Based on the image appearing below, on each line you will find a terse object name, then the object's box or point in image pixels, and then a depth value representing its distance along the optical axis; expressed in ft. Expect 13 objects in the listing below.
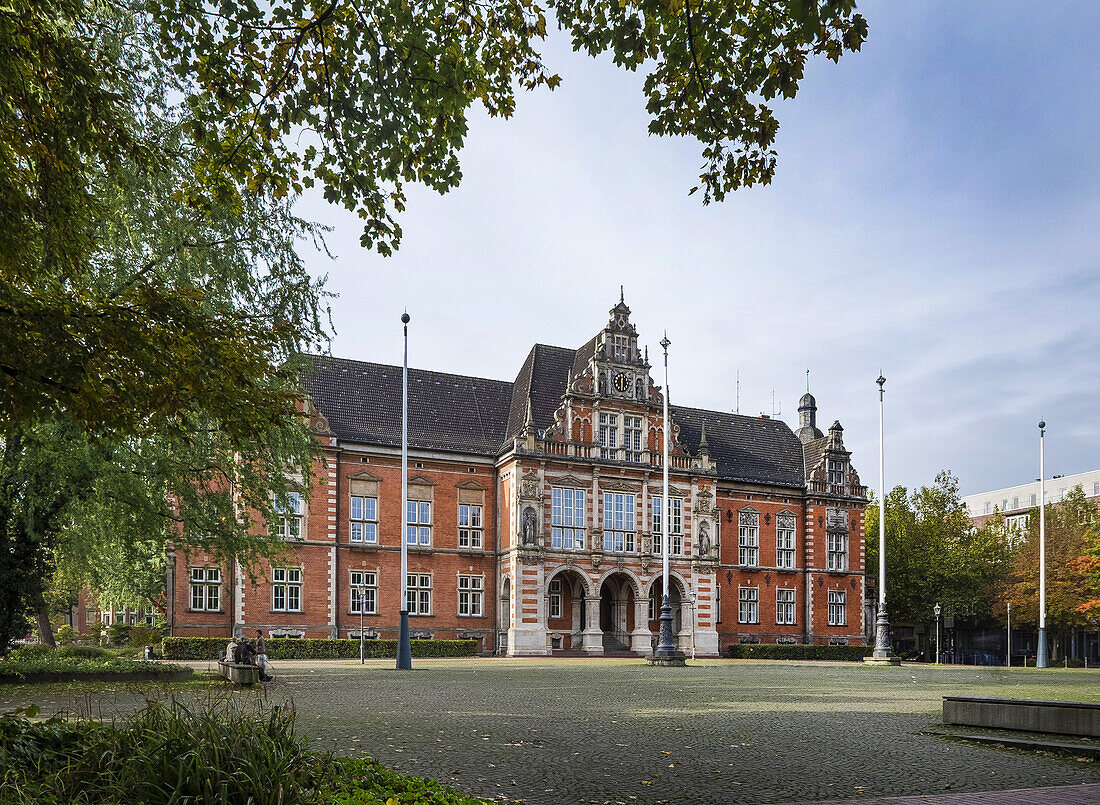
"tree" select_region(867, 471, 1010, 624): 202.18
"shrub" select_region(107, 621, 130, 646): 182.19
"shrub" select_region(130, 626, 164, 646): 144.52
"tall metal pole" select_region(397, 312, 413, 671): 97.35
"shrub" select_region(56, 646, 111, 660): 94.04
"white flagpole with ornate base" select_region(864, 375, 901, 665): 138.41
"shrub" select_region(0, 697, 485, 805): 18.37
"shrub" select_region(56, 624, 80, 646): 194.90
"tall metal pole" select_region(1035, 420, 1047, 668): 151.33
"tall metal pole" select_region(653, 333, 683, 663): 113.29
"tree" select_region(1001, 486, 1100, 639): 187.62
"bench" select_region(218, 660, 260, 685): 63.93
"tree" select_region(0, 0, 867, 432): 26.25
